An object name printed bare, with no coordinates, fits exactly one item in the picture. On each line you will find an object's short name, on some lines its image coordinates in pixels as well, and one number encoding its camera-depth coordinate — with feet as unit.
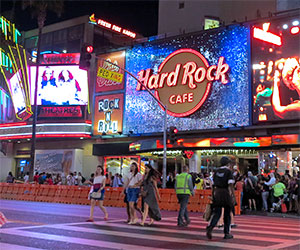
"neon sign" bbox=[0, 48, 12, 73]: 146.51
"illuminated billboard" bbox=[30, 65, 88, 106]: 128.77
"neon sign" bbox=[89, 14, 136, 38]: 134.62
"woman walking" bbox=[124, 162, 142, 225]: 44.16
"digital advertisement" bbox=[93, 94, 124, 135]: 118.93
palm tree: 116.16
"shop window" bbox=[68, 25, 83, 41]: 158.10
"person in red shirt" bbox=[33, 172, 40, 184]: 106.22
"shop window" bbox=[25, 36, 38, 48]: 174.58
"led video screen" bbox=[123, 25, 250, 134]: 97.40
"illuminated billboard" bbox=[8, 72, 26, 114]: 136.87
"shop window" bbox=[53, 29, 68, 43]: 163.94
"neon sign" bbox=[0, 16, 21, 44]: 146.92
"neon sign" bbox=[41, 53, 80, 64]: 135.64
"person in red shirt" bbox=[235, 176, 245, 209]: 64.03
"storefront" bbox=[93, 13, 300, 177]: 90.53
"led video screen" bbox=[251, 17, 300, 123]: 89.10
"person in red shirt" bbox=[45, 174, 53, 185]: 101.43
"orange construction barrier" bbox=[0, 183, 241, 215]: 66.90
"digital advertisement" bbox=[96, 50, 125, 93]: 120.16
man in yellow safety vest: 42.92
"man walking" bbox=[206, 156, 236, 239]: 32.48
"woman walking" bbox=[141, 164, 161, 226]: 42.42
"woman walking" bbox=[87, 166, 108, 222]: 45.50
